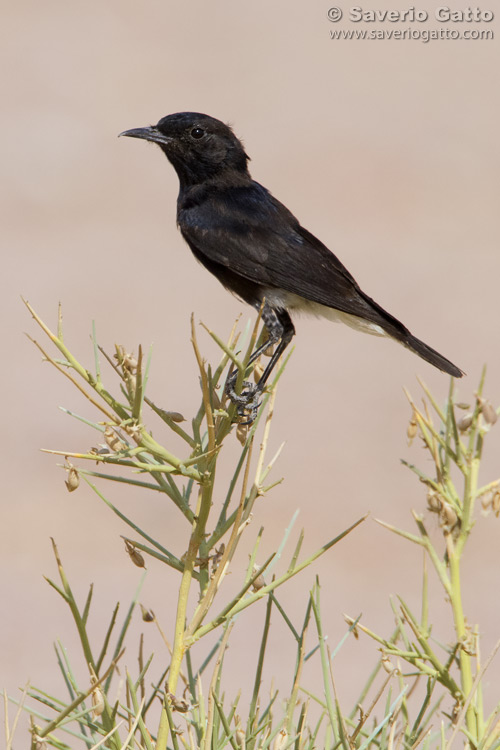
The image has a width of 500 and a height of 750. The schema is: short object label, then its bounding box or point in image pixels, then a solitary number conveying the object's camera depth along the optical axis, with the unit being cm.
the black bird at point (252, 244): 778
